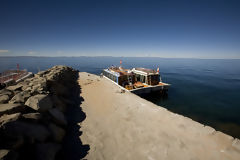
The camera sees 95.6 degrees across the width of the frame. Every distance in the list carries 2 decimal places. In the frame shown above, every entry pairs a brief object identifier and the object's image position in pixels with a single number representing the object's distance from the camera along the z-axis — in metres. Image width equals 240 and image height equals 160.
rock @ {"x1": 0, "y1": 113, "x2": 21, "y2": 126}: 4.53
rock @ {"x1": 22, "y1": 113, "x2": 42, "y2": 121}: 5.50
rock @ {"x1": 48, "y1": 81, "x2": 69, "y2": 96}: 11.09
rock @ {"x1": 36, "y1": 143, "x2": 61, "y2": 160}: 4.48
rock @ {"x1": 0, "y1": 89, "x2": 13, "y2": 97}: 7.33
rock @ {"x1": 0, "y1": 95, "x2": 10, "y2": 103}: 6.44
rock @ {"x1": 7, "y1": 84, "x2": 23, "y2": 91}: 8.79
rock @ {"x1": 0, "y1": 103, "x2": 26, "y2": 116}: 5.25
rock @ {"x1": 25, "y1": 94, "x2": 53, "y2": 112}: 6.50
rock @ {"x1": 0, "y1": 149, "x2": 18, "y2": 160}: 3.43
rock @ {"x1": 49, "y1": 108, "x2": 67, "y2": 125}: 7.15
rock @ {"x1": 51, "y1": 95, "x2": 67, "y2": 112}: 9.21
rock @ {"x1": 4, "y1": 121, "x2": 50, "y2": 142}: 4.40
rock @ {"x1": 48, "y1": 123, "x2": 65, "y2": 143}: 6.06
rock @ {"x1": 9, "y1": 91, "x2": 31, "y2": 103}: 6.41
